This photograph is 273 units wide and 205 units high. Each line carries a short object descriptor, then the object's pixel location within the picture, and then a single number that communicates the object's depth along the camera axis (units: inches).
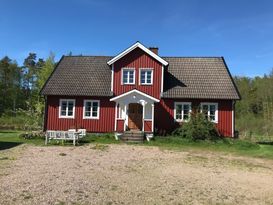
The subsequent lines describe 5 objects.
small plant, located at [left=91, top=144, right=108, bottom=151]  465.5
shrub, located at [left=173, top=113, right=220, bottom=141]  574.0
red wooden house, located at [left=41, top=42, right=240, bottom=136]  620.3
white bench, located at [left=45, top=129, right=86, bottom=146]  511.6
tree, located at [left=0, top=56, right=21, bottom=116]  1376.2
